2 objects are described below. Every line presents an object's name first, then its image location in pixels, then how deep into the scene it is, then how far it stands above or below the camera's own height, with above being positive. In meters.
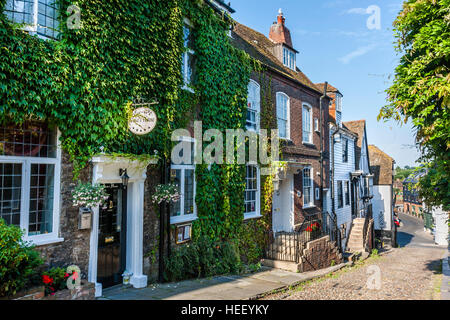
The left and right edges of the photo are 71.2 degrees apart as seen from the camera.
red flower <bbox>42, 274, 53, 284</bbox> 5.24 -1.64
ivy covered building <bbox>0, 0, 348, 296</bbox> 5.80 +1.04
